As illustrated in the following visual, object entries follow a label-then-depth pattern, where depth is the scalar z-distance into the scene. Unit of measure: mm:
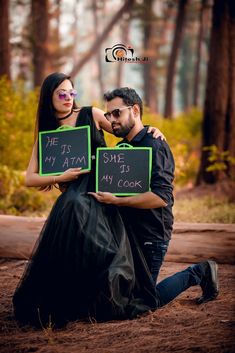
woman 4172
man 4277
